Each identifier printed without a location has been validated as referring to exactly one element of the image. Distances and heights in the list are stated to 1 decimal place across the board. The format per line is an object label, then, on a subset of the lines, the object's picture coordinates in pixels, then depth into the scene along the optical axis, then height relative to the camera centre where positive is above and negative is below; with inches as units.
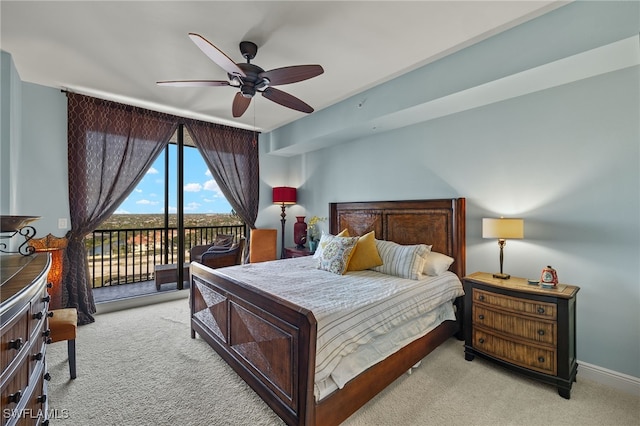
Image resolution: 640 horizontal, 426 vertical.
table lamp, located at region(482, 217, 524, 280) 97.0 -5.7
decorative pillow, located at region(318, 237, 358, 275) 120.8 -18.6
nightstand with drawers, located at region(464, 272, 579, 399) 83.3 -37.2
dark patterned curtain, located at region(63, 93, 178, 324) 137.3 +26.0
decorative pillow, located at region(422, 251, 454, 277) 115.2 -21.4
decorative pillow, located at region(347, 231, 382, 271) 124.5 -19.7
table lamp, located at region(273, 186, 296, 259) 204.4 +13.0
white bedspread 68.4 -27.4
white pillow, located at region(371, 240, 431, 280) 112.3 -19.6
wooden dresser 38.8 -21.5
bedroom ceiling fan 84.4 +44.3
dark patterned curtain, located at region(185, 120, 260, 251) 179.2 +35.4
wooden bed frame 64.1 -35.9
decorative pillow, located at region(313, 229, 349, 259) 138.8 -14.5
